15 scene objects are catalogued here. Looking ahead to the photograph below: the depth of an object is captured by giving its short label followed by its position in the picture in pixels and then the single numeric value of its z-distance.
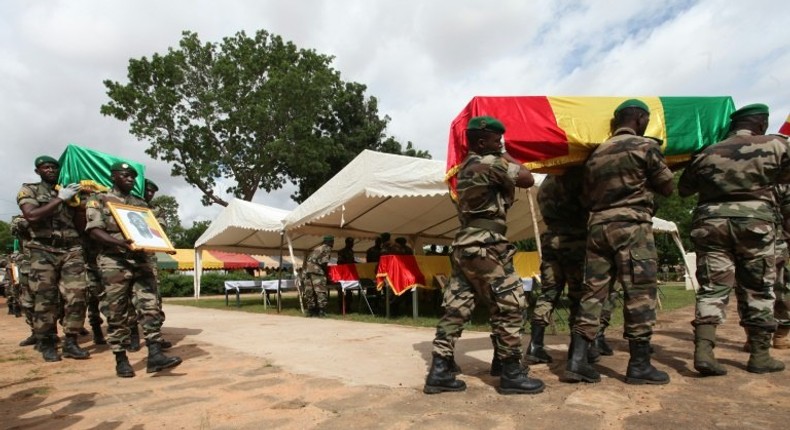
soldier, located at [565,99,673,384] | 3.09
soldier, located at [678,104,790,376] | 3.29
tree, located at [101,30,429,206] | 22.59
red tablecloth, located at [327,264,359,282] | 9.40
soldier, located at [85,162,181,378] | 3.91
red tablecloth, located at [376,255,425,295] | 7.85
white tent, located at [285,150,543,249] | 7.63
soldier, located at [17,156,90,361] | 4.82
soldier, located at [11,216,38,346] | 5.74
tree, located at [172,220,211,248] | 58.96
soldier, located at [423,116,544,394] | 2.98
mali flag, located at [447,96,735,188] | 3.77
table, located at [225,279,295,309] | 11.39
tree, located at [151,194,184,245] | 62.06
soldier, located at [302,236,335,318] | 9.23
